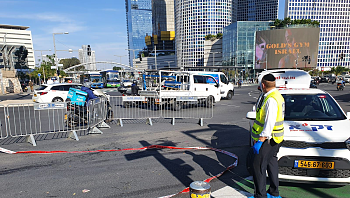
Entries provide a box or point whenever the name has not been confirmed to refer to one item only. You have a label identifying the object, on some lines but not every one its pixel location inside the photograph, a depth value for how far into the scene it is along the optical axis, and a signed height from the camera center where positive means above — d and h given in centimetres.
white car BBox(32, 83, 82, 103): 1542 -91
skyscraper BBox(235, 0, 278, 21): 12560 +3812
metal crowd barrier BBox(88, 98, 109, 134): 767 -128
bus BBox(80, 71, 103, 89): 3617 -16
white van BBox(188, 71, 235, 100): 1725 -74
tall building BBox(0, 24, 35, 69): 11124 +2194
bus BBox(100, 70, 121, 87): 3781 +5
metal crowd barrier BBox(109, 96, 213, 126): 1073 -164
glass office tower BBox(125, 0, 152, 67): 17912 +4651
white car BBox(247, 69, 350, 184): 341 -118
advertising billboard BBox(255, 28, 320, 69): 7444 +988
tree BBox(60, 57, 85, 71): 11541 +891
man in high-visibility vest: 300 -81
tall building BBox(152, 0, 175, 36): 16362 +4608
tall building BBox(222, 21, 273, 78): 8131 +1306
